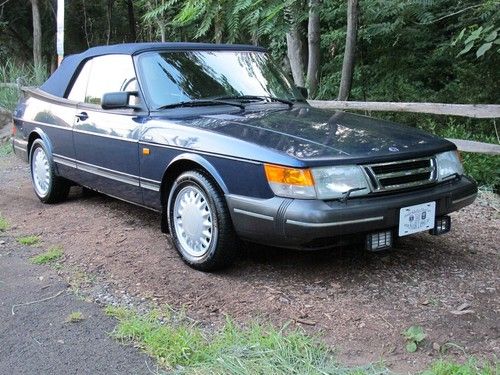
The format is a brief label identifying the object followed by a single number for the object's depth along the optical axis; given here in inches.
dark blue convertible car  139.6
